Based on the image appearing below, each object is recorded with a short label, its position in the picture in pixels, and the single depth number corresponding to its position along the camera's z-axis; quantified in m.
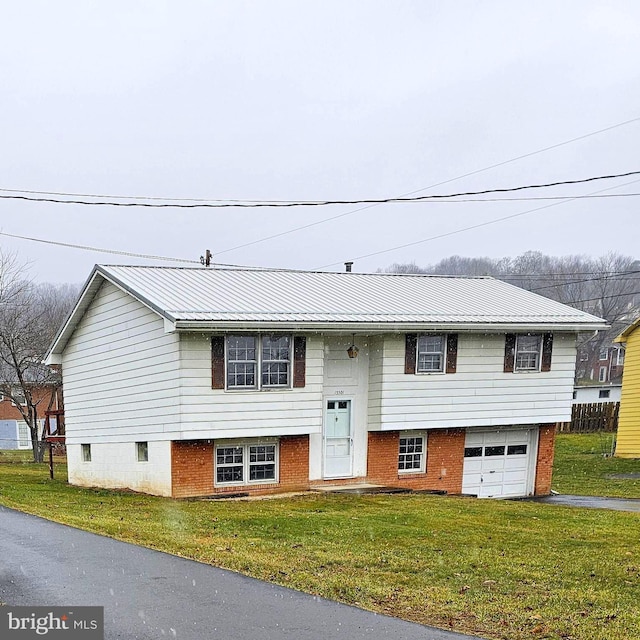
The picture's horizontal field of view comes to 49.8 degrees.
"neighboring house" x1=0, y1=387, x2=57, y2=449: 49.16
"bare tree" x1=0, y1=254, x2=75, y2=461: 32.66
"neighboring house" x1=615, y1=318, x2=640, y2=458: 27.64
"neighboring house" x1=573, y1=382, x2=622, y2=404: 44.56
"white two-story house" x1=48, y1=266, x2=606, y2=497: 15.46
